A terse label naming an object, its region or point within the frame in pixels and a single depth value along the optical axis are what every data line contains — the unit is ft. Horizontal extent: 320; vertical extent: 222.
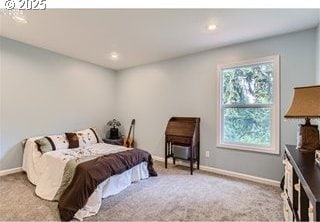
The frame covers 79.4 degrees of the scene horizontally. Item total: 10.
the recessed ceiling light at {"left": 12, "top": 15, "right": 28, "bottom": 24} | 8.47
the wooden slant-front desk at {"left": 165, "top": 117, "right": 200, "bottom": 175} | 12.06
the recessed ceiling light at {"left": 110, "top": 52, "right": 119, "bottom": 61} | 13.25
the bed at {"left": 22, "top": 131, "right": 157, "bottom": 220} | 7.17
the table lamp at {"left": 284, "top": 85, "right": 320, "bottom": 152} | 5.62
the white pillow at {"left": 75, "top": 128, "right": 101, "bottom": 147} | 12.51
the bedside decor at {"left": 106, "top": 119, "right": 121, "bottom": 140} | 16.43
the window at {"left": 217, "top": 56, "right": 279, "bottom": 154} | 10.16
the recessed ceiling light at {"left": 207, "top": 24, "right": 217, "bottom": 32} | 8.97
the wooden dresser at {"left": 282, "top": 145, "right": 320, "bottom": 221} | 3.24
